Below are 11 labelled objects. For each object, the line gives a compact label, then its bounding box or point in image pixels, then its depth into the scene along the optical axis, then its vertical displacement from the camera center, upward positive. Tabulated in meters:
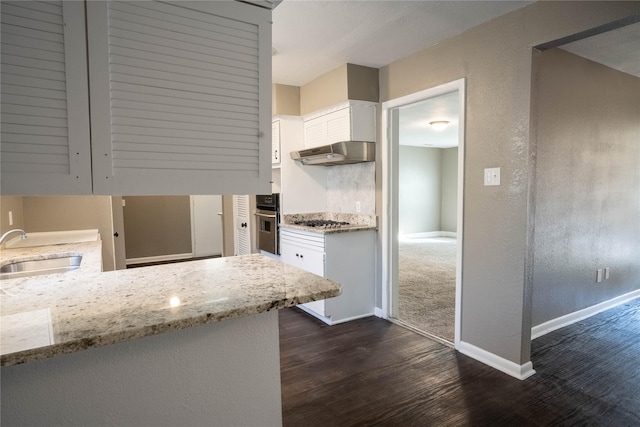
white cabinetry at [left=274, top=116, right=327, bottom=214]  3.91 +0.17
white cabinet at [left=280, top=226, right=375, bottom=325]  3.29 -0.70
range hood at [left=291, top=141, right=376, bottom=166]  3.30 +0.39
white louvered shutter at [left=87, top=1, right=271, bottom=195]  1.02 +0.30
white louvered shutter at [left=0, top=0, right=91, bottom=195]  0.92 +0.25
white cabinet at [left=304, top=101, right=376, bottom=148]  3.32 +0.68
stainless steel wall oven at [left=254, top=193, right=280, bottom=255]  3.95 -0.34
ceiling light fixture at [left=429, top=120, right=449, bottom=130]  5.77 +1.12
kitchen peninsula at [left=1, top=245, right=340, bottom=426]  0.93 -0.47
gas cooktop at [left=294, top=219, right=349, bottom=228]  3.61 -0.33
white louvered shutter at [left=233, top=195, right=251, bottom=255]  4.57 -0.43
